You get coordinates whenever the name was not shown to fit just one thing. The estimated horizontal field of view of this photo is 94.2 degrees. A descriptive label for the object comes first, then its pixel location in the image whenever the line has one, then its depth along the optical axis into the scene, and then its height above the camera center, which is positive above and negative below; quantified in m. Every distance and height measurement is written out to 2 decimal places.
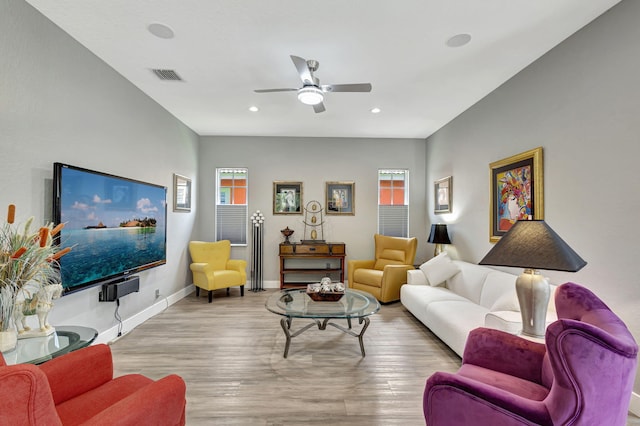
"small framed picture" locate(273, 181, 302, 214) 5.68 +0.31
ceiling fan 2.70 +1.18
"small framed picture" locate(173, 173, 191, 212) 4.58 +0.32
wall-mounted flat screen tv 2.45 -0.12
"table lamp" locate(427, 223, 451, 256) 4.52 -0.30
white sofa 2.54 -0.95
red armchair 0.78 -0.75
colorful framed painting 2.85 +0.26
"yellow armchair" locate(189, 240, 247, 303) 4.64 -0.89
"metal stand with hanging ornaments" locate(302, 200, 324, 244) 5.71 -0.08
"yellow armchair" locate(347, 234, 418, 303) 4.55 -0.89
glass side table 1.51 -0.74
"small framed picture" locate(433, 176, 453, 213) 4.74 +0.34
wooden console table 5.34 -0.92
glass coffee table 2.76 -0.93
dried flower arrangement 1.56 -0.30
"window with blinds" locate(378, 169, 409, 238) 5.79 +0.23
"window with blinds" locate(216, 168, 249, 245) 5.66 +0.18
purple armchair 1.08 -0.70
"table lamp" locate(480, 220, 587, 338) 1.79 -0.27
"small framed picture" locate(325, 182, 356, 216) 5.73 +0.32
